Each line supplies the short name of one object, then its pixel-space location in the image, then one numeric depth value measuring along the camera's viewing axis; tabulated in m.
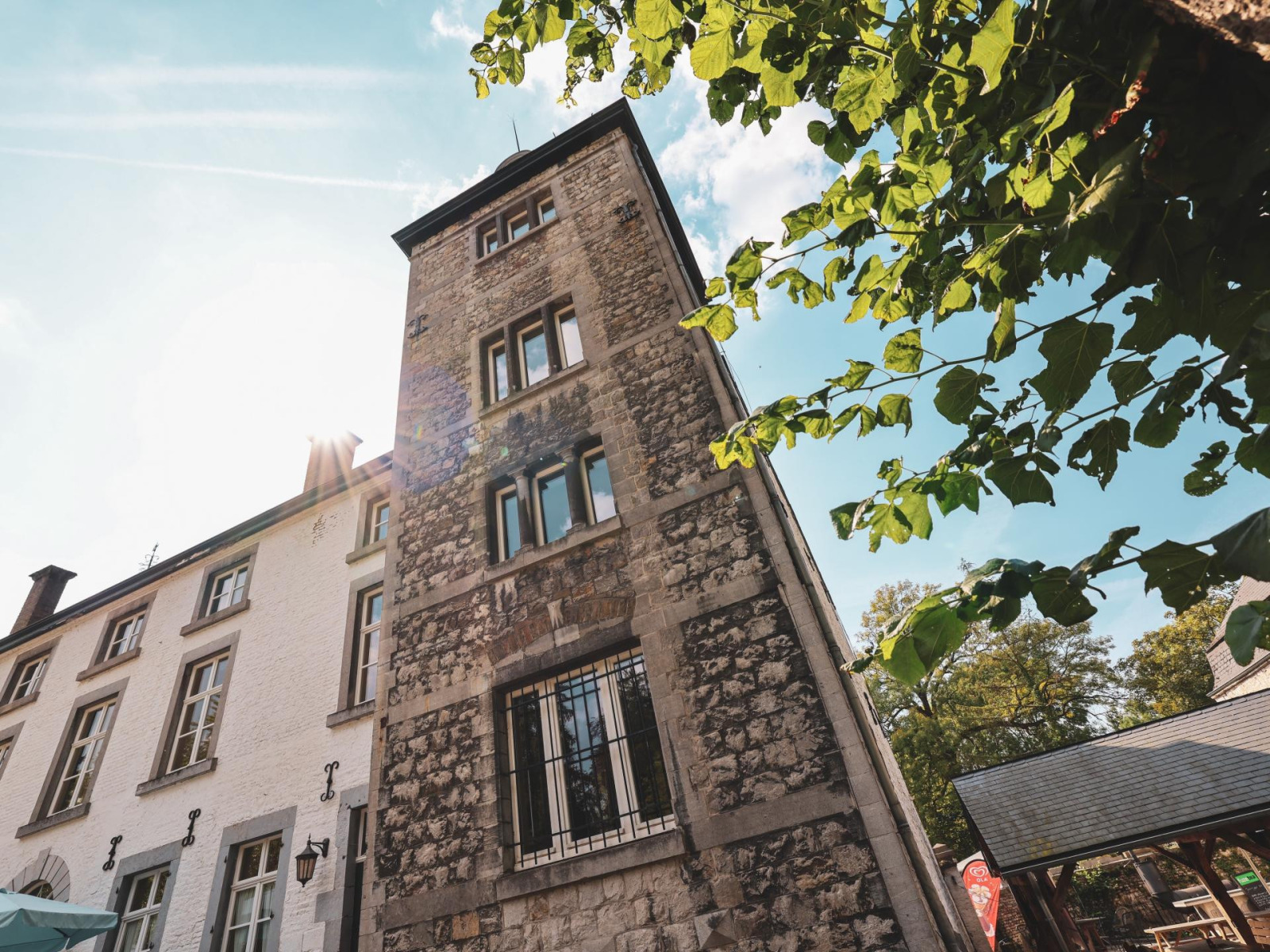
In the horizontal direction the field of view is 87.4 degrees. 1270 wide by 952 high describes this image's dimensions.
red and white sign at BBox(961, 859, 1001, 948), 8.62
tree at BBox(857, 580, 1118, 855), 23.80
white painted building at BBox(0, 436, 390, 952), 8.28
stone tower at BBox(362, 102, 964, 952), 4.84
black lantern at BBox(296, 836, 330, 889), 7.64
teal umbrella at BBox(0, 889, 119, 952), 6.70
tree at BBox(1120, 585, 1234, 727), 27.47
